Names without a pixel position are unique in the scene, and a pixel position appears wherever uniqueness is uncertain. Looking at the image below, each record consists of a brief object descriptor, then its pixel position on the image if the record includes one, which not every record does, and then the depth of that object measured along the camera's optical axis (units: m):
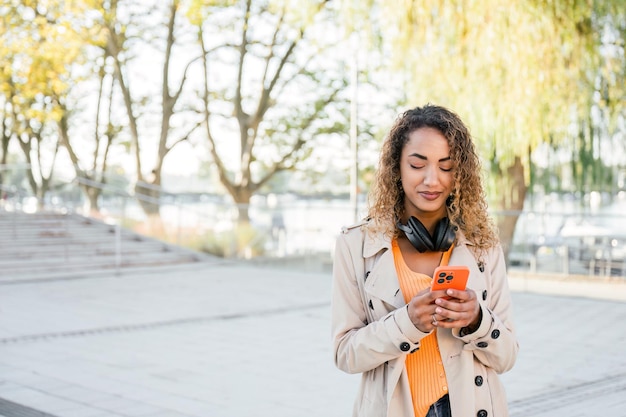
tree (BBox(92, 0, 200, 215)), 23.36
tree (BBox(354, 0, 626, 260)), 12.38
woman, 2.46
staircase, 15.81
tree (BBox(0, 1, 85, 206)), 21.77
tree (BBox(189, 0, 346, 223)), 24.14
